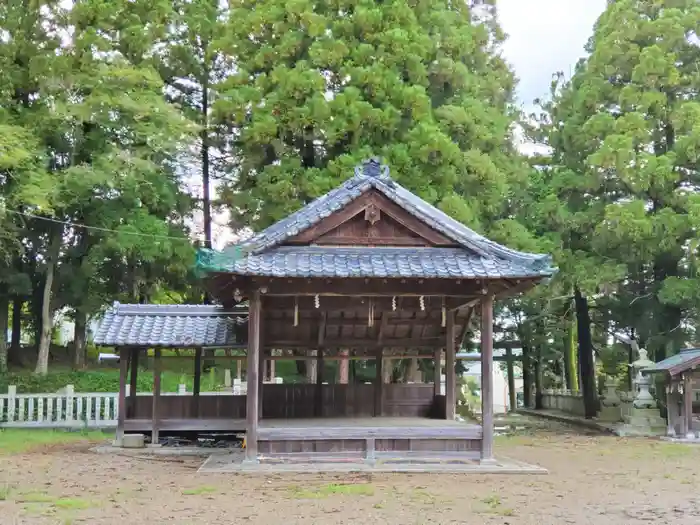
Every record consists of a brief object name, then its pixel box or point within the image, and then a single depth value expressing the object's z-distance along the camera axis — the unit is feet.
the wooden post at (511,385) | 113.20
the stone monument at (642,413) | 67.15
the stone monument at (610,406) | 81.71
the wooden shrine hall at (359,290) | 39.24
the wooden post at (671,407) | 63.36
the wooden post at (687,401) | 61.36
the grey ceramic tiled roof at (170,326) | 50.44
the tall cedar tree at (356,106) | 67.31
